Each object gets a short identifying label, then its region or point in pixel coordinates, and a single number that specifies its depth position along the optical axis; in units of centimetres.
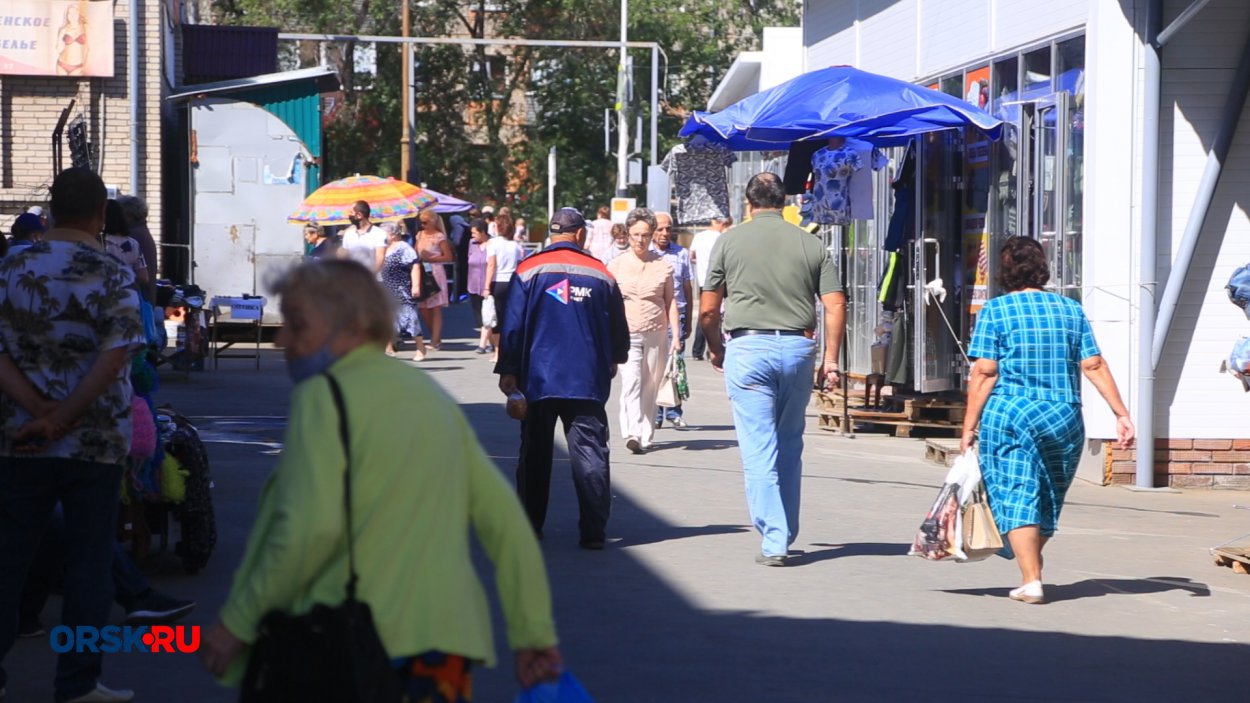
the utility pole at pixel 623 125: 3897
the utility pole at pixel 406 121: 4469
